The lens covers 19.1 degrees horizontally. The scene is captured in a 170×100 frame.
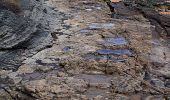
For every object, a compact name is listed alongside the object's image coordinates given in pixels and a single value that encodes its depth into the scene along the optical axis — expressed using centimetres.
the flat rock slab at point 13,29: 579
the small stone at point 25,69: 506
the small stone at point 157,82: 482
